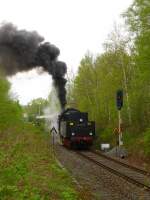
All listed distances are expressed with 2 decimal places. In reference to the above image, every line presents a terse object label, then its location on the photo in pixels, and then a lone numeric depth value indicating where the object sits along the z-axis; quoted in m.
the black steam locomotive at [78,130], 38.25
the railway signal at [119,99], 31.39
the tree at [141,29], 25.14
